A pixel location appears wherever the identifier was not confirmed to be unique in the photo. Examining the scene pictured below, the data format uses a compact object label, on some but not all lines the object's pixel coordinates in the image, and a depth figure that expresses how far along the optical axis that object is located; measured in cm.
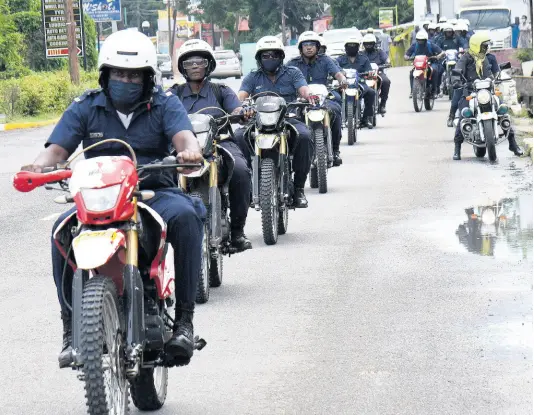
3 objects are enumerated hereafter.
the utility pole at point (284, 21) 10269
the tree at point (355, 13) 9481
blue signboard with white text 6888
